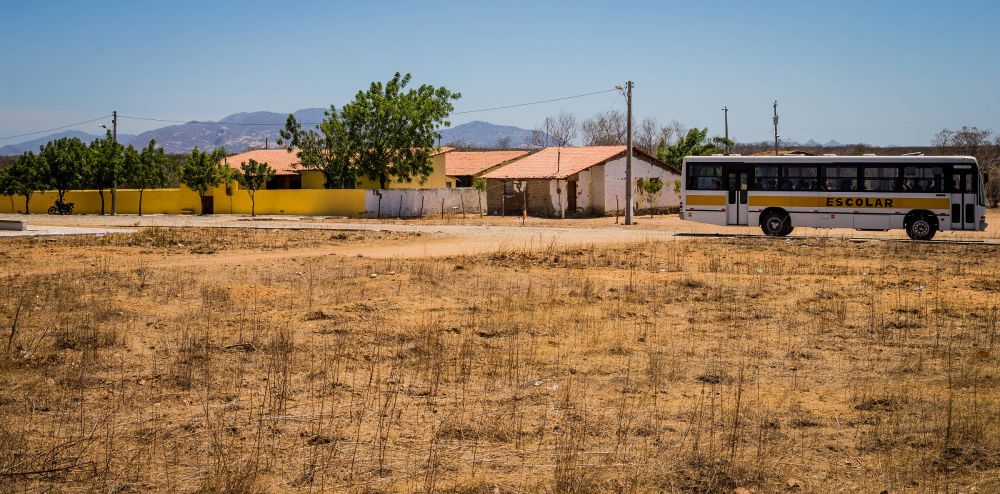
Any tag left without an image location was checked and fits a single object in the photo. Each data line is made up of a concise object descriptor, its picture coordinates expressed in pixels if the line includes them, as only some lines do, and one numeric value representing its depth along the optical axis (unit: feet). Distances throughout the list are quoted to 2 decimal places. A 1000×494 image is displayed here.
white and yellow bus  99.86
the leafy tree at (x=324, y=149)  188.55
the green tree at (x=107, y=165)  207.31
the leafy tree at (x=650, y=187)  178.70
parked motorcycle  220.64
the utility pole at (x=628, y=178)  139.13
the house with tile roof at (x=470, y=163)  241.96
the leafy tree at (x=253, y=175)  190.08
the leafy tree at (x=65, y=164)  218.59
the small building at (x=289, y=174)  214.69
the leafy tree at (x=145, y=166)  214.28
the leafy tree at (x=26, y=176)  224.12
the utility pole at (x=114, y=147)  209.77
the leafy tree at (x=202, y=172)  196.34
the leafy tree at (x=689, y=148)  227.61
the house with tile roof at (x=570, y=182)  173.29
